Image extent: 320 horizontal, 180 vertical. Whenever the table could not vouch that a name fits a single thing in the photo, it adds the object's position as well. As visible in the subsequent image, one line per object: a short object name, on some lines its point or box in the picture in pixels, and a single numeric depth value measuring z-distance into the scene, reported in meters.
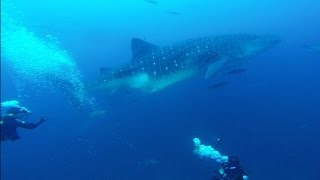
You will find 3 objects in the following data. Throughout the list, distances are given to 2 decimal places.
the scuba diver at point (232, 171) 4.36
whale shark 8.96
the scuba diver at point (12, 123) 4.73
